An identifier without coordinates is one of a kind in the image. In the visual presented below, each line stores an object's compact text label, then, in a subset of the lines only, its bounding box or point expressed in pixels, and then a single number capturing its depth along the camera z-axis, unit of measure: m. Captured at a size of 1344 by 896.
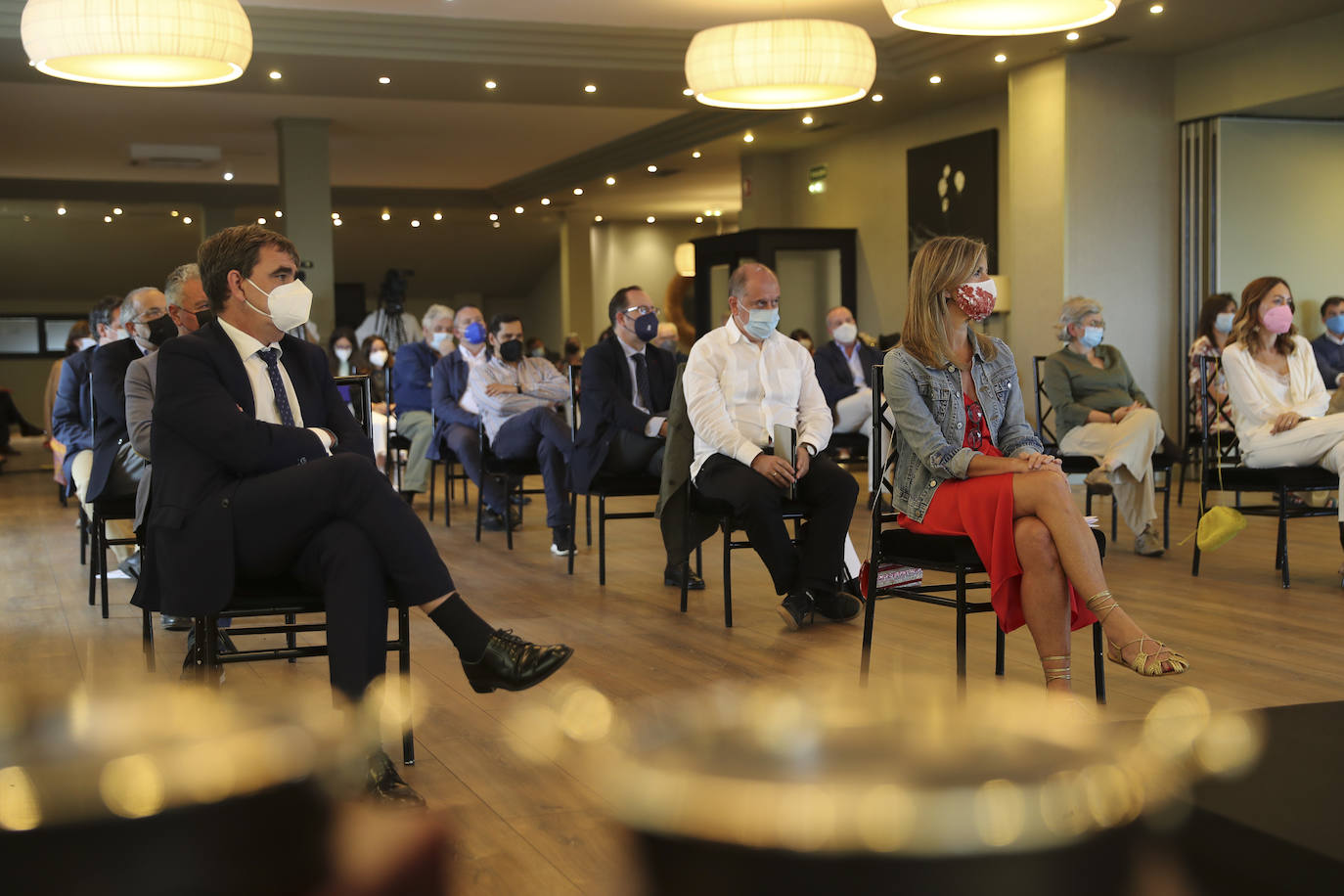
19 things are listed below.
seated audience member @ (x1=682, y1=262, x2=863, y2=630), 4.30
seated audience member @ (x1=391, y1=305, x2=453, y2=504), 7.51
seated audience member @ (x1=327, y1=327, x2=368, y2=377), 10.21
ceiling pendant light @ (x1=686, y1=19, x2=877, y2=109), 6.13
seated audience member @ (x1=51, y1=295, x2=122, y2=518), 5.43
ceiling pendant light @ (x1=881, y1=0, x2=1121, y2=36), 4.99
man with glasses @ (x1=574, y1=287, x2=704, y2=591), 5.23
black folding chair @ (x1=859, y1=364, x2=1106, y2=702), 3.11
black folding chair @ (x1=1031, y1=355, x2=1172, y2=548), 5.71
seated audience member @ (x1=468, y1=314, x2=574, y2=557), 6.09
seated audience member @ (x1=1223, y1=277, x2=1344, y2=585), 4.90
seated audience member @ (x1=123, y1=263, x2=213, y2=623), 3.86
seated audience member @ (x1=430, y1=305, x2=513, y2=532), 6.77
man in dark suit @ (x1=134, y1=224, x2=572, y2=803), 2.60
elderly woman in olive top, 5.64
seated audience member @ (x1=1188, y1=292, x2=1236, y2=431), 7.57
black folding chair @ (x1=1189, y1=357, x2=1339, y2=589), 4.86
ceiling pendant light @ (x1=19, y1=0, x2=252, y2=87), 5.16
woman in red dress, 2.99
